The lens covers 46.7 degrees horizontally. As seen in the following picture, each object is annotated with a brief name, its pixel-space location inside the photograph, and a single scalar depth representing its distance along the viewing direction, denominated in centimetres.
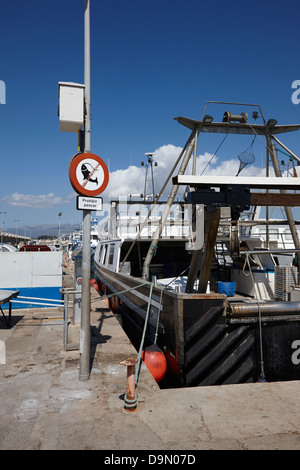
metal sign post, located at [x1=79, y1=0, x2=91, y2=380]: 502
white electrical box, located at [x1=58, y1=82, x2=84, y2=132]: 492
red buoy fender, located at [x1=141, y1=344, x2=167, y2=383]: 557
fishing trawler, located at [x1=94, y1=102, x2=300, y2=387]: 520
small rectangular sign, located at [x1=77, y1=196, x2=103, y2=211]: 489
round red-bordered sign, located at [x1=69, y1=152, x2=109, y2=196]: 486
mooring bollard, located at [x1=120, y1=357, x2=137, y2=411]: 396
